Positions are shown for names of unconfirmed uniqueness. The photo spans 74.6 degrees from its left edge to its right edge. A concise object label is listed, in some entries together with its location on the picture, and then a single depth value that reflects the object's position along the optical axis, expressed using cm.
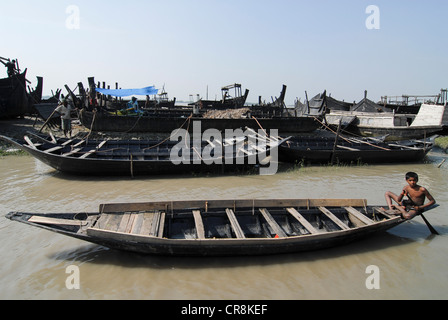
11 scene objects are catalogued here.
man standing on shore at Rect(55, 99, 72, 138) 1312
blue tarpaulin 1876
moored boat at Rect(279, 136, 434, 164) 1225
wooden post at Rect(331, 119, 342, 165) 1237
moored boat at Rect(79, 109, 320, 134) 1603
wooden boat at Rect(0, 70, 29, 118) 1745
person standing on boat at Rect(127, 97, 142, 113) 1790
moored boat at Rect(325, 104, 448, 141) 1830
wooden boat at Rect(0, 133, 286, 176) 958
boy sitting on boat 535
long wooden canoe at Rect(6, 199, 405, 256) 445
